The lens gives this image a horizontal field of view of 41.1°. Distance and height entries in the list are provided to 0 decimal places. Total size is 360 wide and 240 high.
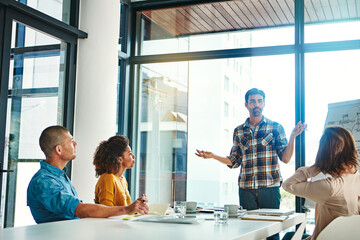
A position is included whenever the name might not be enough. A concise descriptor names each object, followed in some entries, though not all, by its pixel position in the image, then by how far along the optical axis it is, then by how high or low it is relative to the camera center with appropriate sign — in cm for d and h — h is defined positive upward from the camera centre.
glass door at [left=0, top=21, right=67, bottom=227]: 416 +48
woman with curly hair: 293 -2
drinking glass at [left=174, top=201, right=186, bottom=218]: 254 -22
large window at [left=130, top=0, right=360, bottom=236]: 518 +110
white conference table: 171 -25
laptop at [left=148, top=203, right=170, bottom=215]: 256 -22
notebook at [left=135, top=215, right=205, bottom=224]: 220 -24
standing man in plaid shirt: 443 +14
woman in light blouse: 248 -6
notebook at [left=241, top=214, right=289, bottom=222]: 244 -25
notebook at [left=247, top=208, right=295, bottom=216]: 267 -24
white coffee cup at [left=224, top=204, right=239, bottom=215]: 262 -22
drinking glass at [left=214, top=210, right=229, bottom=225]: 221 -22
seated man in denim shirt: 245 -18
